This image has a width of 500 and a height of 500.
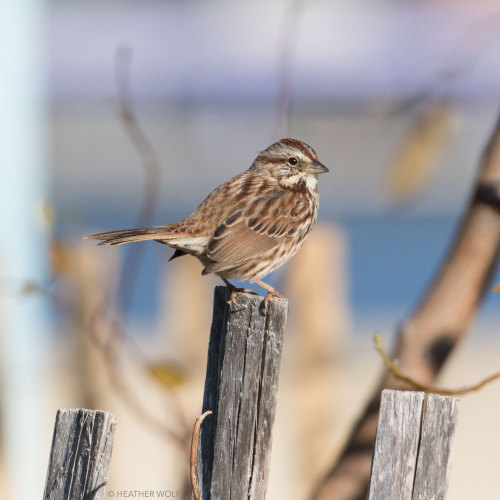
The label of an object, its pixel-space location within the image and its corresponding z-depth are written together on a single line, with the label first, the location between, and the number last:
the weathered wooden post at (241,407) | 5.14
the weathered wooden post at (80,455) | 4.96
